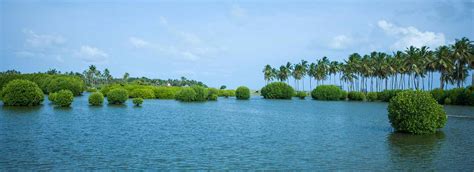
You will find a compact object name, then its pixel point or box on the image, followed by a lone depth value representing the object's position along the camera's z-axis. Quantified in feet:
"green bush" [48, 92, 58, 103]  275.16
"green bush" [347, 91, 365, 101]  510.91
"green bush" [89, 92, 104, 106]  284.41
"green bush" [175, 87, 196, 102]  413.59
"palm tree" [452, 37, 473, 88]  388.16
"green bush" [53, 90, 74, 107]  258.57
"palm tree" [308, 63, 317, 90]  627.87
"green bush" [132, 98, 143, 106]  304.09
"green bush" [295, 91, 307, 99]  572.92
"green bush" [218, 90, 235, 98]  625.98
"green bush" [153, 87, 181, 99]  476.21
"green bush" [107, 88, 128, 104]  303.89
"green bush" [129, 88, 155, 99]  458.33
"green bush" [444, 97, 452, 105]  377.03
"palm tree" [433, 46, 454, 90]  401.02
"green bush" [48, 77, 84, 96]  442.09
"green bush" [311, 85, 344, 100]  522.88
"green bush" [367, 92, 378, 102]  484.74
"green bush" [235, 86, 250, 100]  518.78
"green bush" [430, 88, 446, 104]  388.78
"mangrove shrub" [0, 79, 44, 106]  250.16
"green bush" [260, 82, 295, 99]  541.75
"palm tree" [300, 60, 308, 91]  647.15
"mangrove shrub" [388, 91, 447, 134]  148.05
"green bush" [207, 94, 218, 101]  457.68
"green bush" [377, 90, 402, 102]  449.93
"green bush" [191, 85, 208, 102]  423.76
